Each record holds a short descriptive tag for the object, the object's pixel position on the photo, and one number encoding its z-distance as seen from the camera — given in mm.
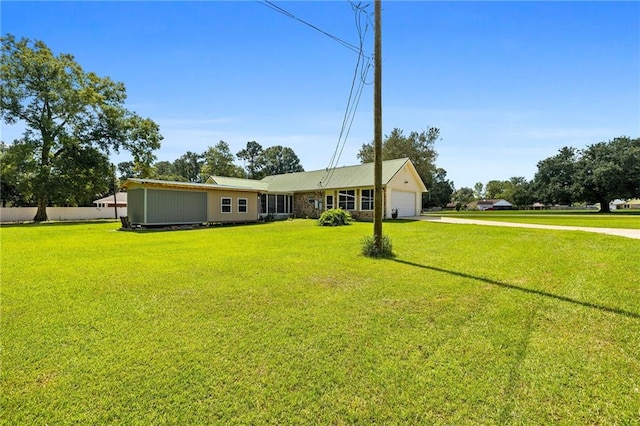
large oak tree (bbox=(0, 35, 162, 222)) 24359
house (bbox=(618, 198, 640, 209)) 89625
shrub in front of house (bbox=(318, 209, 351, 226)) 17562
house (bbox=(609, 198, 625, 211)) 87506
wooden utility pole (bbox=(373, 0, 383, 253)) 7723
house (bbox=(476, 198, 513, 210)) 79100
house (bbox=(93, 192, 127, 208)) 43344
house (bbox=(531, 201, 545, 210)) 77031
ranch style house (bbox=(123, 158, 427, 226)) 17266
